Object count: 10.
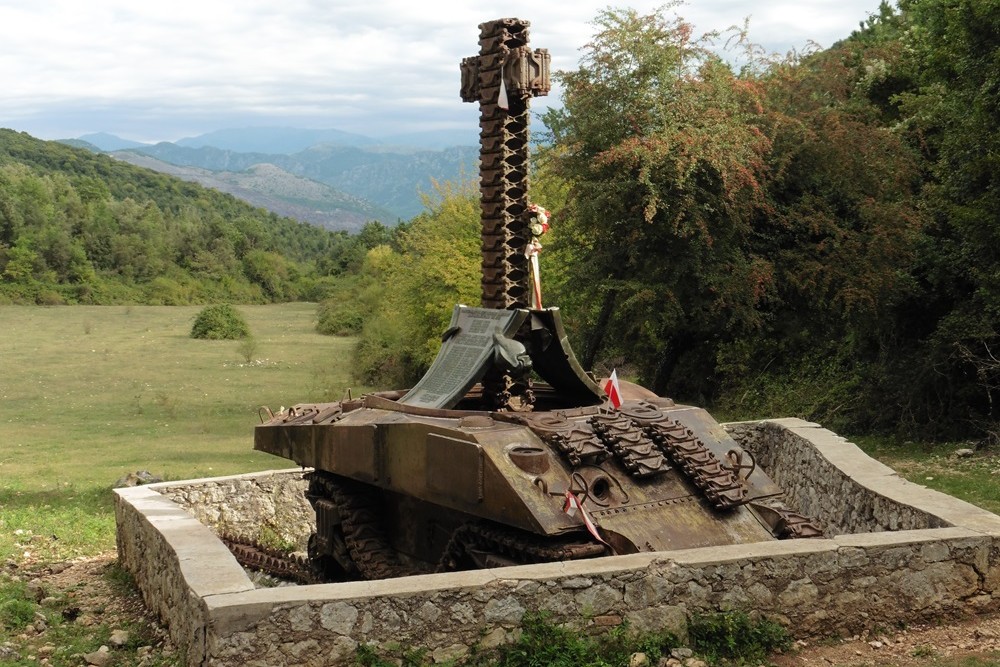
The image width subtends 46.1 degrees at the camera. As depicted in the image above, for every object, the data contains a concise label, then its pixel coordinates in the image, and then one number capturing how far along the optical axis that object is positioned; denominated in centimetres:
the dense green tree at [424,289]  2484
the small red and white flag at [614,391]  847
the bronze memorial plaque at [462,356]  834
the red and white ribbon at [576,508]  688
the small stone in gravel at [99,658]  746
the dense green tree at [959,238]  1393
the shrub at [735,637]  634
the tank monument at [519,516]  607
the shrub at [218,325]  3948
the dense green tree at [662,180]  1727
